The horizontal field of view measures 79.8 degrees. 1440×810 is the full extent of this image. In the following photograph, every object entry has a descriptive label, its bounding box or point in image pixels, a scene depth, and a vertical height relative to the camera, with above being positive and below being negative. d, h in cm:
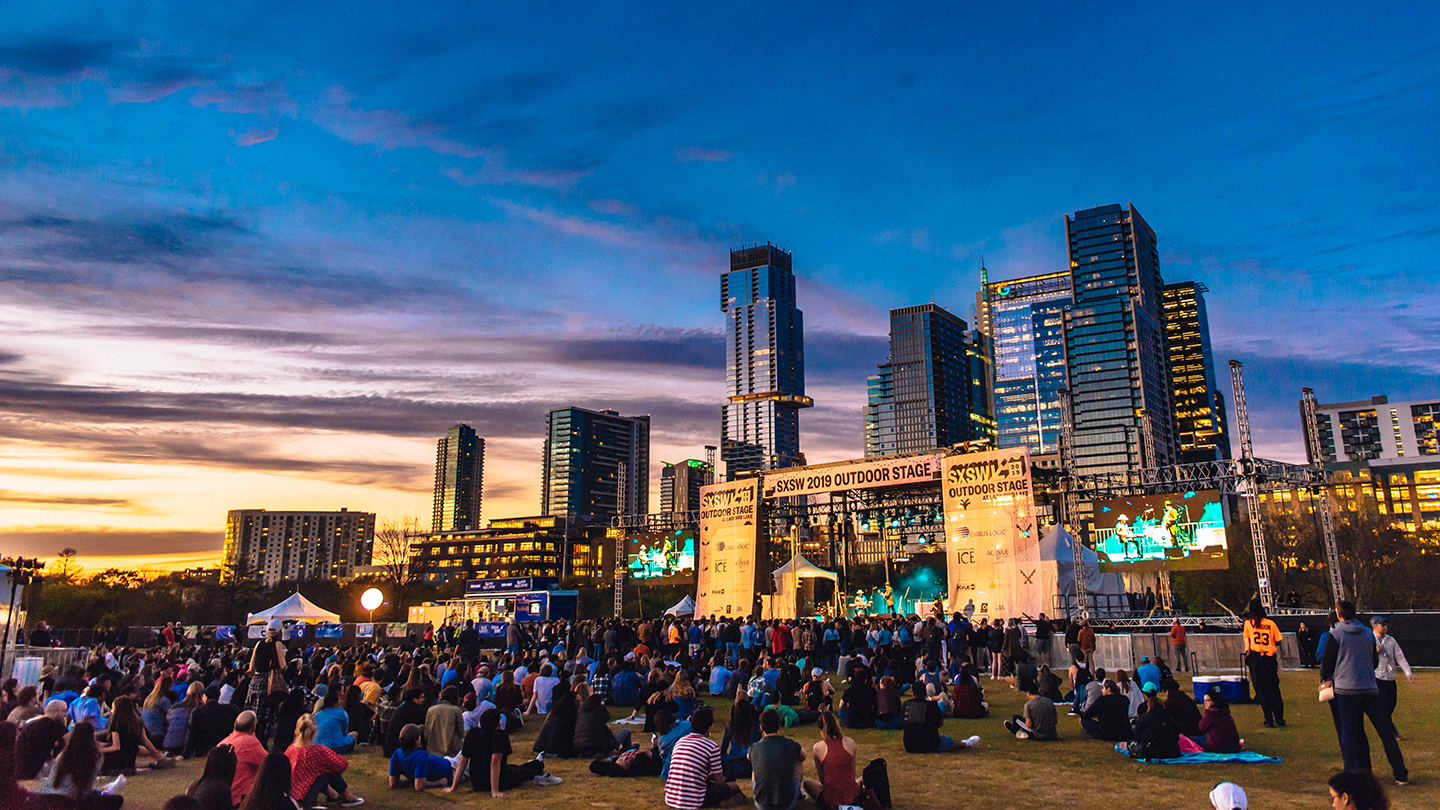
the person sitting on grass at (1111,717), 1211 -176
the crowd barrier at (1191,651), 2250 -158
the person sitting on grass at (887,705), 1427 -188
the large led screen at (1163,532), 3081 +208
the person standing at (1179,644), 2178 -137
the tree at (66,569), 8356 +213
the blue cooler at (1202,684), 1378 -149
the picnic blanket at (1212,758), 1034 -199
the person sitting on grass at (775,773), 800 -167
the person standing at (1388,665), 889 -77
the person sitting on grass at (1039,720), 1252 -186
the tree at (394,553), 8094 +400
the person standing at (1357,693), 844 -100
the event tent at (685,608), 4028 -83
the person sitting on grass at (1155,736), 1051 -176
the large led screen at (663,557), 4588 +172
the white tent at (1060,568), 2989 +77
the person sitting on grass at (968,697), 1528 -188
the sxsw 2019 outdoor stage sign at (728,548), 3772 +185
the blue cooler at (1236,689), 1553 -179
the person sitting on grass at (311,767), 846 -171
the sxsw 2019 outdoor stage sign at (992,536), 2948 +186
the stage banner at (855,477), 3400 +460
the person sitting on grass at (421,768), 997 -203
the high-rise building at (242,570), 8729 +208
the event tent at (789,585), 3913 +23
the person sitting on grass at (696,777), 852 -184
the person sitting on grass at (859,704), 1451 -190
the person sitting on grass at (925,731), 1166 -188
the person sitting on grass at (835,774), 812 -170
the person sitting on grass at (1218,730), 1084 -175
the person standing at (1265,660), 1294 -106
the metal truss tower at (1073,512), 3045 +359
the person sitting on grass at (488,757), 965 -184
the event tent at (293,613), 3469 -89
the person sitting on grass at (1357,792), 416 -97
